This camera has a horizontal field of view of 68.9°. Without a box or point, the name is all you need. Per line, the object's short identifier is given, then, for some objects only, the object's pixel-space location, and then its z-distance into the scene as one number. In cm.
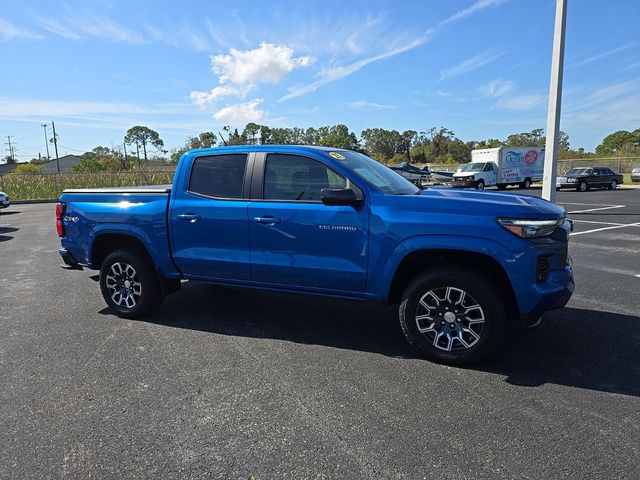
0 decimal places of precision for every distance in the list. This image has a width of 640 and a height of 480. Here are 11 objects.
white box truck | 3183
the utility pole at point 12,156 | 14212
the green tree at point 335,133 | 9526
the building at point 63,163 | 12206
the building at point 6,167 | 11181
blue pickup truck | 375
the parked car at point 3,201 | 1742
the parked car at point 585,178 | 2920
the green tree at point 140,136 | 12904
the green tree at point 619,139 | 8312
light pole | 1150
